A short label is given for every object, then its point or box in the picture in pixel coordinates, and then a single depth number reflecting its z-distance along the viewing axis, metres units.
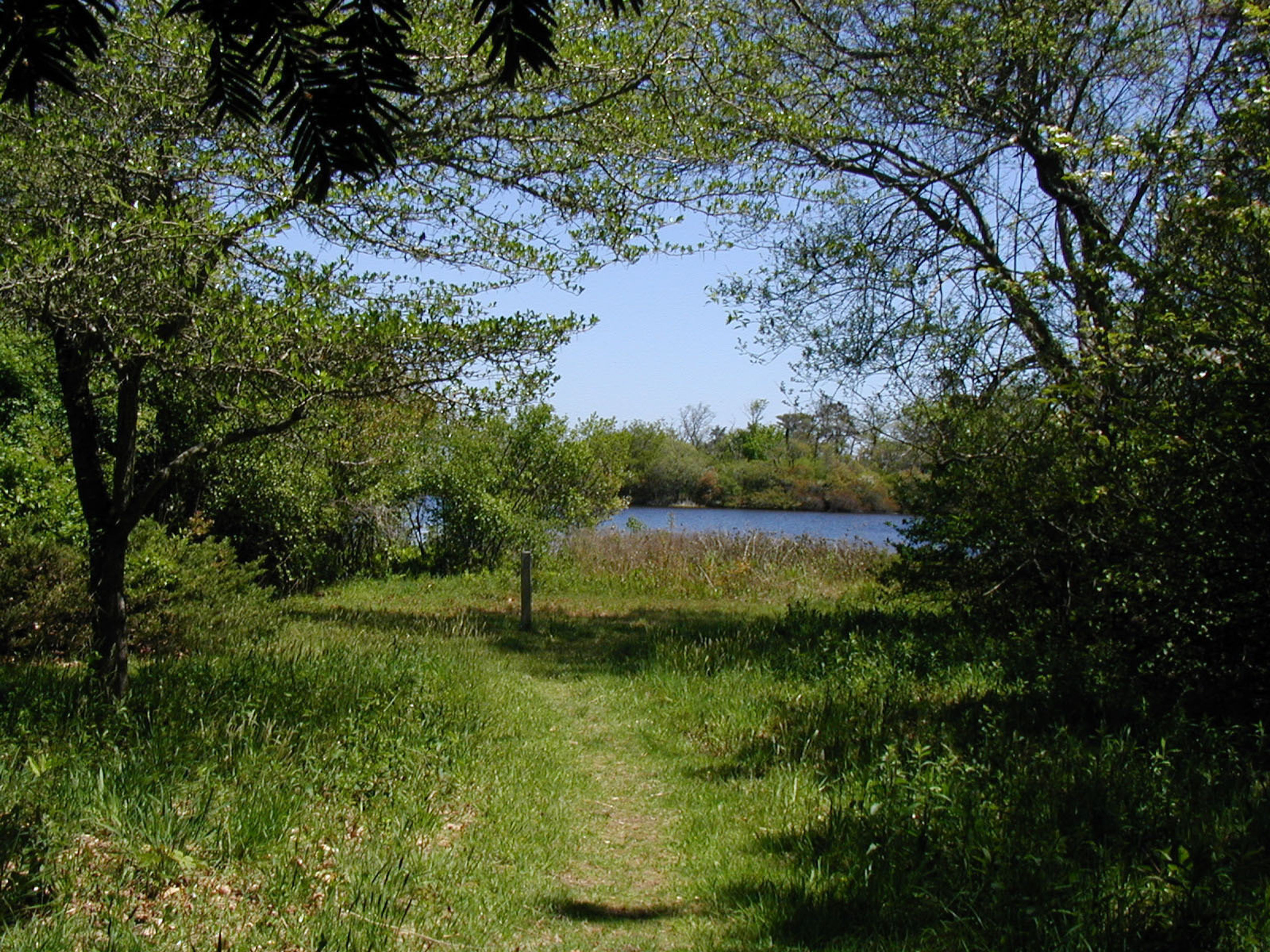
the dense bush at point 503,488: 19.28
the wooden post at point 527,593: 12.46
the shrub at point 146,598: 8.09
